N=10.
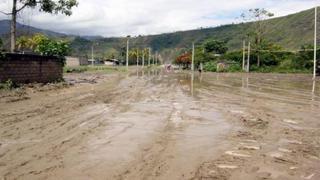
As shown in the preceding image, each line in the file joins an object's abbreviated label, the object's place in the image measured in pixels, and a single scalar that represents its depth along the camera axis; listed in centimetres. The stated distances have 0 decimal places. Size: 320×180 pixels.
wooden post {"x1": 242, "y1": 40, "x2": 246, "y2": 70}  4342
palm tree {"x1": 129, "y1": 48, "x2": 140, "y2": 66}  8866
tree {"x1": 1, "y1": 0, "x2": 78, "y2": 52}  1607
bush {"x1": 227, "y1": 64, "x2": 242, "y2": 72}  4322
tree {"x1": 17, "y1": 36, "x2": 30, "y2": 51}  5630
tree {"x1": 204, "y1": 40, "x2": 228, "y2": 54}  6401
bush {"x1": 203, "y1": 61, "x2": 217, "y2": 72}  4537
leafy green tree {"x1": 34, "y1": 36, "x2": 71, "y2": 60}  2504
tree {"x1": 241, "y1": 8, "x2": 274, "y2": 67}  4638
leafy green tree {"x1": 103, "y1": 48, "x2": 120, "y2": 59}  9563
